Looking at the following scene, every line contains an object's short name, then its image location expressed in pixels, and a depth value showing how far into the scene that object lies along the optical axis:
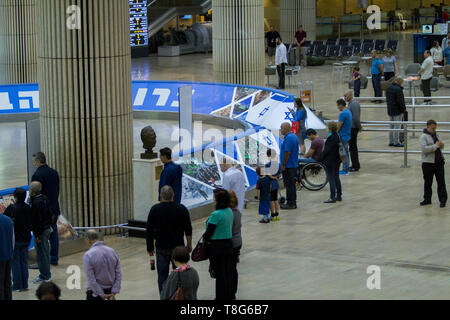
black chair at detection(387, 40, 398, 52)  39.84
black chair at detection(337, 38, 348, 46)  41.94
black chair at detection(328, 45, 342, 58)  40.08
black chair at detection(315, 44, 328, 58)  40.38
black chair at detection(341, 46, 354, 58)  39.78
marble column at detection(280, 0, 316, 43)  43.75
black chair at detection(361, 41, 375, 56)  39.58
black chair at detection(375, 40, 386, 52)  39.53
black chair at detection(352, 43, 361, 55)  39.91
